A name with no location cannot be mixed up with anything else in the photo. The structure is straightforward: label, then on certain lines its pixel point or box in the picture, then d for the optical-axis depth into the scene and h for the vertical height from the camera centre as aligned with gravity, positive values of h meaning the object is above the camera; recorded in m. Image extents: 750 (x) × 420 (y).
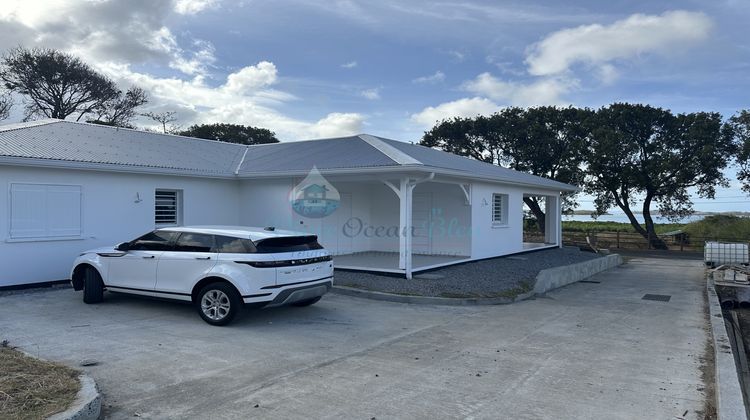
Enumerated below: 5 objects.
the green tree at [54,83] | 29.09 +7.85
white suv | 7.46 -0.76
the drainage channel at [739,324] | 7.12 -2.16
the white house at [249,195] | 10.59 +0.63
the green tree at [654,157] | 27.45 +3.59
